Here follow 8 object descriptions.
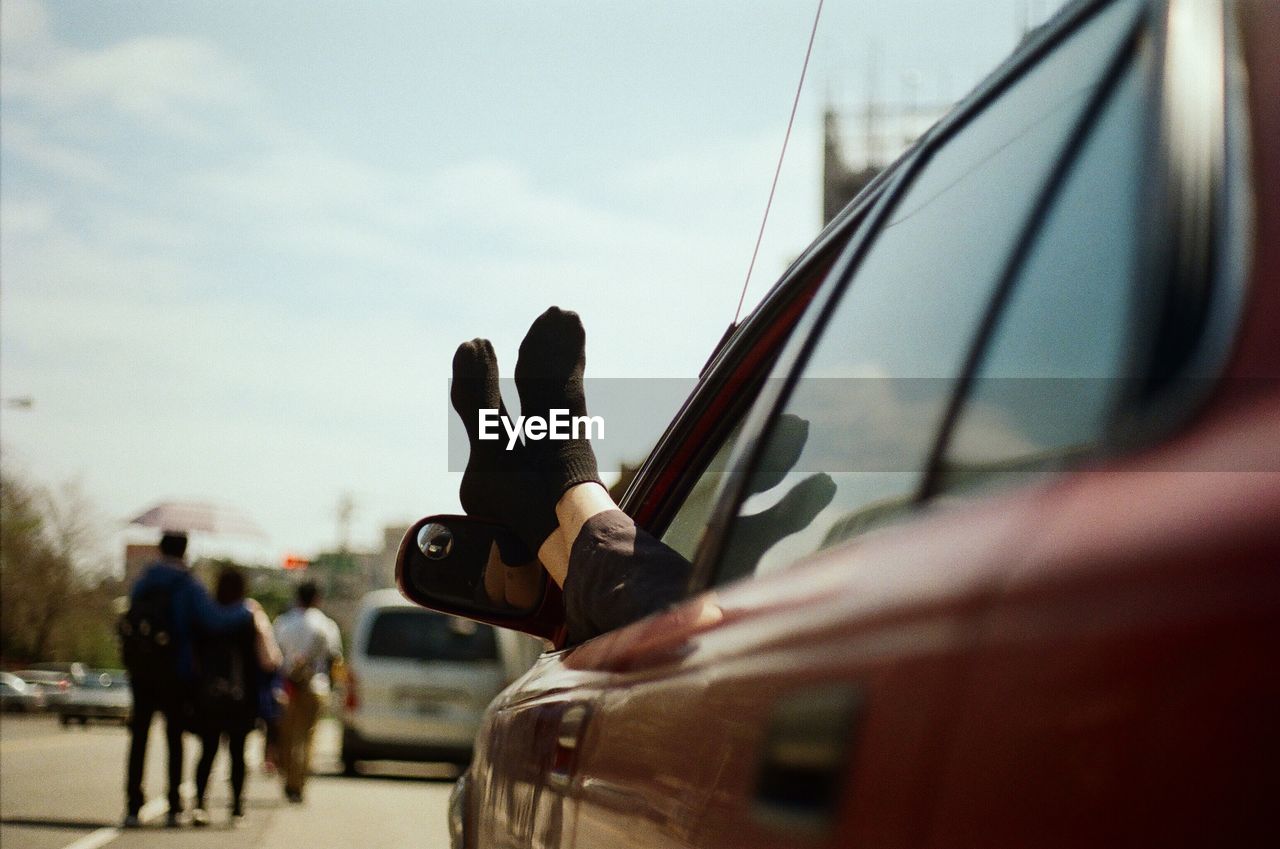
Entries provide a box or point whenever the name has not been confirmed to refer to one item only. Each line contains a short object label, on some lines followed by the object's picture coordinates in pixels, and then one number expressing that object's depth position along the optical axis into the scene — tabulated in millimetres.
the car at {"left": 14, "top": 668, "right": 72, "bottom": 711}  61594
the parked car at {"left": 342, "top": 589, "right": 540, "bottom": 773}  17016
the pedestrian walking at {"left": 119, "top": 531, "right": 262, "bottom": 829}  10305
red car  763
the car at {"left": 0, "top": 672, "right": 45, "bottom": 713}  61425
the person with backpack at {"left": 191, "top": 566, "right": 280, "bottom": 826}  10500
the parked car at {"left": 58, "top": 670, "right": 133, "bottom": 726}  48719
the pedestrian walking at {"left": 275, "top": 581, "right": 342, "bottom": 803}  12602
